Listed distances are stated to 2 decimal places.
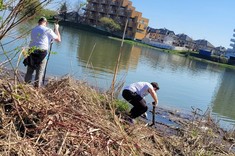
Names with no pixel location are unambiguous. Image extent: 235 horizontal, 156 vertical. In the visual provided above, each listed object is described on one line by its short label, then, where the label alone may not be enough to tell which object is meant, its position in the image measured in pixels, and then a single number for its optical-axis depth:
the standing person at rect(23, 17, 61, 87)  7.54
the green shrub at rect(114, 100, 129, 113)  8.95
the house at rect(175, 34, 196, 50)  125.50
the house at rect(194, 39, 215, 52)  136.89
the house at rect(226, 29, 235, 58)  125.96
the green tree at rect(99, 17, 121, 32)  91.54
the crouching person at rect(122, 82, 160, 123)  8.16
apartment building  94.38
